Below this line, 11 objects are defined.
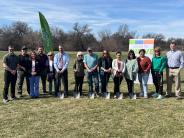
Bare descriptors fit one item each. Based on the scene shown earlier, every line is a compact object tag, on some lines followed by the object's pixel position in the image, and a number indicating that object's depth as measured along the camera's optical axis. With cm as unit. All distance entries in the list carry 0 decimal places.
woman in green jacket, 691
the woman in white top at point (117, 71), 691
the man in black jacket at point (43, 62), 728
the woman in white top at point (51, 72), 726
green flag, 1006
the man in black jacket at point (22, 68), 705
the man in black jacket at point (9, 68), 664
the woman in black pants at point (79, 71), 701
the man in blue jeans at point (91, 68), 697
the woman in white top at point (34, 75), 707
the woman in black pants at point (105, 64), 703
